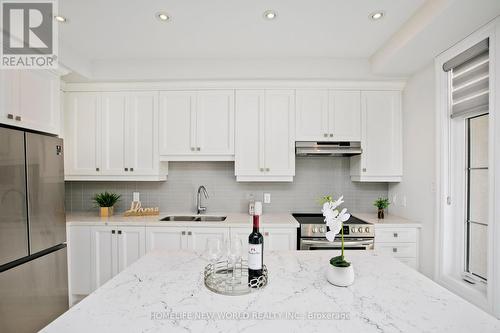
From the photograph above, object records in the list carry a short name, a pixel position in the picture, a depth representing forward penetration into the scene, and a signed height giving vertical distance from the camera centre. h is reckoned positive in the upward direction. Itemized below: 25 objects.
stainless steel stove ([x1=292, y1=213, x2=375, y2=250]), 2.62 -0.73
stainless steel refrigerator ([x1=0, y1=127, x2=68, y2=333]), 1.74 -0.50
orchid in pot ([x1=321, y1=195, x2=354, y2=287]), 1.14 -0.45
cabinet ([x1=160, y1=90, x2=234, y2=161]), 2.96 +0.45
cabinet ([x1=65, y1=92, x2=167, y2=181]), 3.00 +0.32
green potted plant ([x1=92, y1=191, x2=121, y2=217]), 2.98 -0.44
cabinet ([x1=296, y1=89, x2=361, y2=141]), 2.94 +0.56
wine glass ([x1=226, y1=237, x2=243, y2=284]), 1.22 -0.41
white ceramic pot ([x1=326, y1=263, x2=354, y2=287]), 1.17 -0.50
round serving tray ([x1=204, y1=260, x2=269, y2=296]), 1.11 -0.52
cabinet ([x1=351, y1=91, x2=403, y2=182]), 2.95 +0.30
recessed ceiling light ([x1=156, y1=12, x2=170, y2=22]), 2.06 +1.15
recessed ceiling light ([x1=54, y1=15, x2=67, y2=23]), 2.08 +1.15
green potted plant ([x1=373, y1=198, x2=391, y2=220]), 2.92 -0.47
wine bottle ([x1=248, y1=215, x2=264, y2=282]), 1.14 -0.39
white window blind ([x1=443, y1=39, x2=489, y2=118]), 1.91 +0.64
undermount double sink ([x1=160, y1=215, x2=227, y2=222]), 3.09 -0.64
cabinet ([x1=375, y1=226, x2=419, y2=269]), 2.66 -0.75
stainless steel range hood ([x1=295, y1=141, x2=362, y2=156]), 2.91 +0.17
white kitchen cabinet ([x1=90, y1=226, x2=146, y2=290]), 2.73 -0.87
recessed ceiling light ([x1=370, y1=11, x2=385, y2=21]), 2.04 +1.15
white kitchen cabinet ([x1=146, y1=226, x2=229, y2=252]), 2.72 -0.73
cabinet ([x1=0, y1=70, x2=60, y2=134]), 1.90 +0.51
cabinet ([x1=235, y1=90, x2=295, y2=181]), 2.95 +0.35
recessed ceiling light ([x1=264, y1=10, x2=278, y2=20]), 2.02 +1.15
